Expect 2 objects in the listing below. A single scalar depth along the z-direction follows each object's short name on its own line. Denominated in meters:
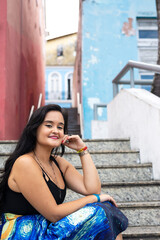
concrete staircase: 2.28
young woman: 1.41
